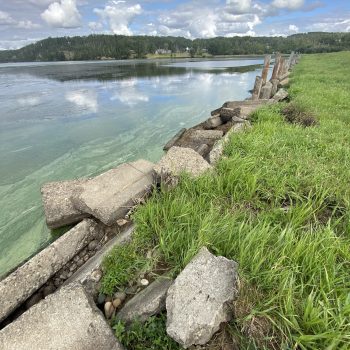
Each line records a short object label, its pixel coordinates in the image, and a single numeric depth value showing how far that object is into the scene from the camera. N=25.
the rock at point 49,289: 2.89
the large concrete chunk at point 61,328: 1.86
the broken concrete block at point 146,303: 2.09
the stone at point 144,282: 2.41
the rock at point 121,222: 3.38
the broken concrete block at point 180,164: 3.77
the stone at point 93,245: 3.34
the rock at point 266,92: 11.98
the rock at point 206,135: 7.06
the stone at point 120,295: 2.38
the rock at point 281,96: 10.31
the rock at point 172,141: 7.63
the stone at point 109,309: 2.27
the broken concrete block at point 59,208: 3.73
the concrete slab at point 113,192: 3.33
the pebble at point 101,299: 2.38
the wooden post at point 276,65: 16.12
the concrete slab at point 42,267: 2.60
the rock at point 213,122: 8.16
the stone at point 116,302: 2.33
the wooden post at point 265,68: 13.67
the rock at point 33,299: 2.79
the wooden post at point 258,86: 12.59
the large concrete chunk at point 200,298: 1.73
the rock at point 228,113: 8.09
